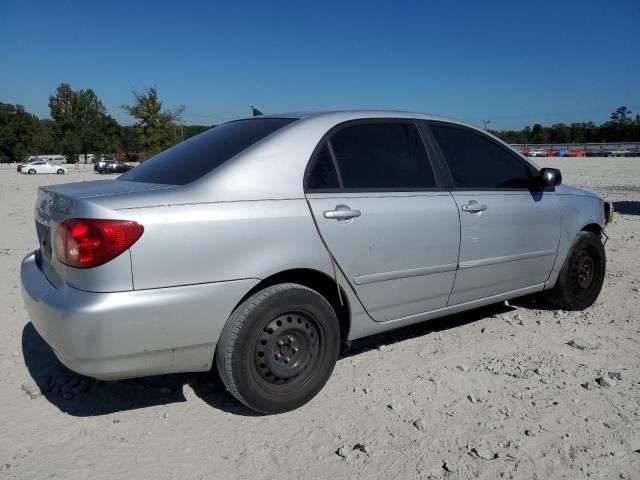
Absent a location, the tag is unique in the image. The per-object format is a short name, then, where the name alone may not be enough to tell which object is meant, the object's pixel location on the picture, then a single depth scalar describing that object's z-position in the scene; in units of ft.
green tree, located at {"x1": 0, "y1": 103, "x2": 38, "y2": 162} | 242.37
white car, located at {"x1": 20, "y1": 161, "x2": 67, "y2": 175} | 148.32
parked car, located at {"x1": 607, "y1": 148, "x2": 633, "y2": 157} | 220.96
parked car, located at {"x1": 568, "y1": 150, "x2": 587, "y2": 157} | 238.41
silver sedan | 7.86
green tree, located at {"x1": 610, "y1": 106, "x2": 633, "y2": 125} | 374.08
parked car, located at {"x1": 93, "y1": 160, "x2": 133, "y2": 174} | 152.97
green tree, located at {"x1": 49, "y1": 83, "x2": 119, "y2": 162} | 241.55
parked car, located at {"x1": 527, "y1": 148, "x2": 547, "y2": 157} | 246.27
